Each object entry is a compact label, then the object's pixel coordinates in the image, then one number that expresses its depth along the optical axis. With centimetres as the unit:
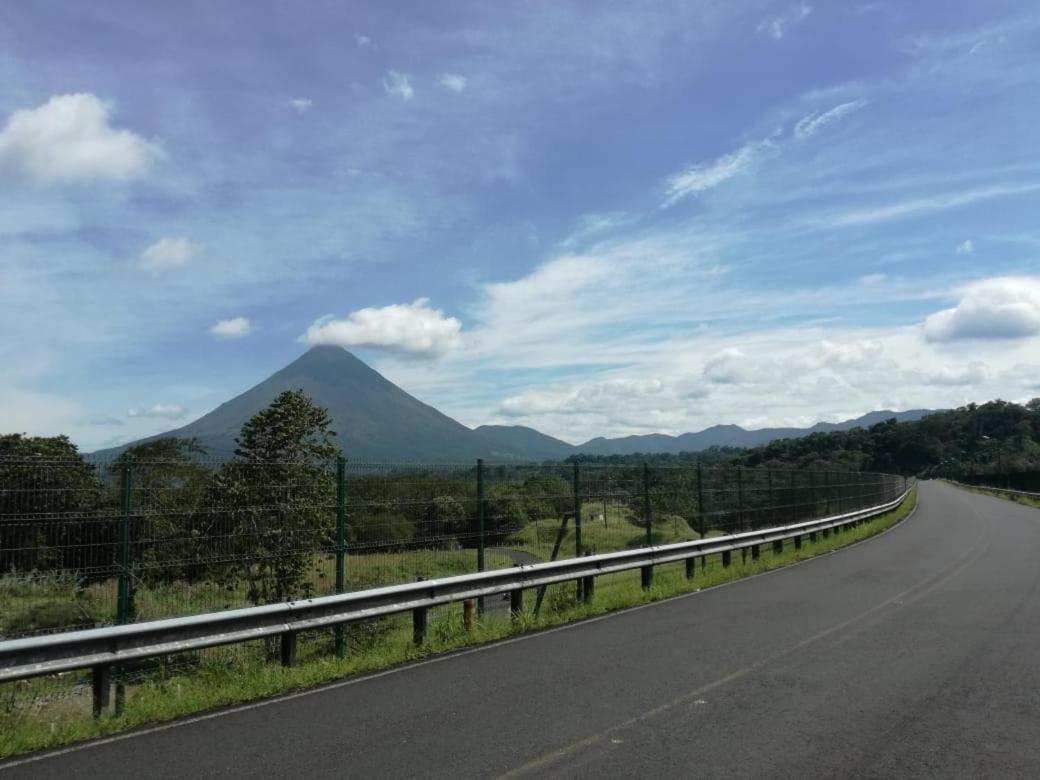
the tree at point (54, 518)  749
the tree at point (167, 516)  839
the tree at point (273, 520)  942
